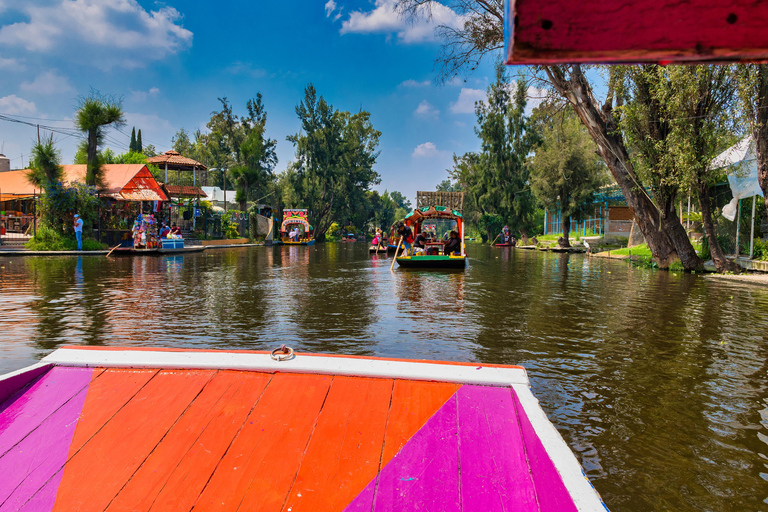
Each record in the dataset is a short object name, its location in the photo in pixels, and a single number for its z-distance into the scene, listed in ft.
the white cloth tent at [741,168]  48.06
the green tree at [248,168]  145.28
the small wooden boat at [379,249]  93.45
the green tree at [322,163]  173.17
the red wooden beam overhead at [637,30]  3.65
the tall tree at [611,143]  54.49
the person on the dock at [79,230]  80.94
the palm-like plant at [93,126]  90.07
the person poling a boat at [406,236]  65.16
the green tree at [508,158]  152.56
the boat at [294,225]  139.95
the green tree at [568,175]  110.42
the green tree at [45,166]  79.56
